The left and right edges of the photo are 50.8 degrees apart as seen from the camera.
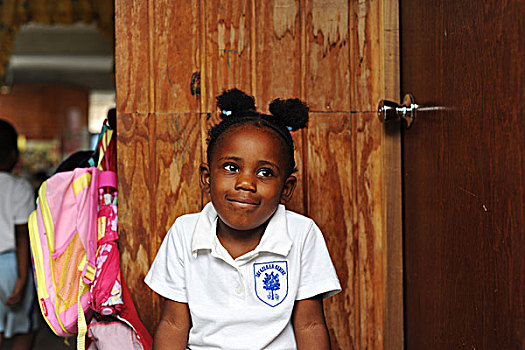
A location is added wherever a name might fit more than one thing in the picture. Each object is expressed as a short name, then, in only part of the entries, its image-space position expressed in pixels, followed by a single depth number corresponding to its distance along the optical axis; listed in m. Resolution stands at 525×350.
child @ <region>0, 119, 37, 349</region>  2.72
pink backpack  1.67
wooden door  0.94
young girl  1.36
